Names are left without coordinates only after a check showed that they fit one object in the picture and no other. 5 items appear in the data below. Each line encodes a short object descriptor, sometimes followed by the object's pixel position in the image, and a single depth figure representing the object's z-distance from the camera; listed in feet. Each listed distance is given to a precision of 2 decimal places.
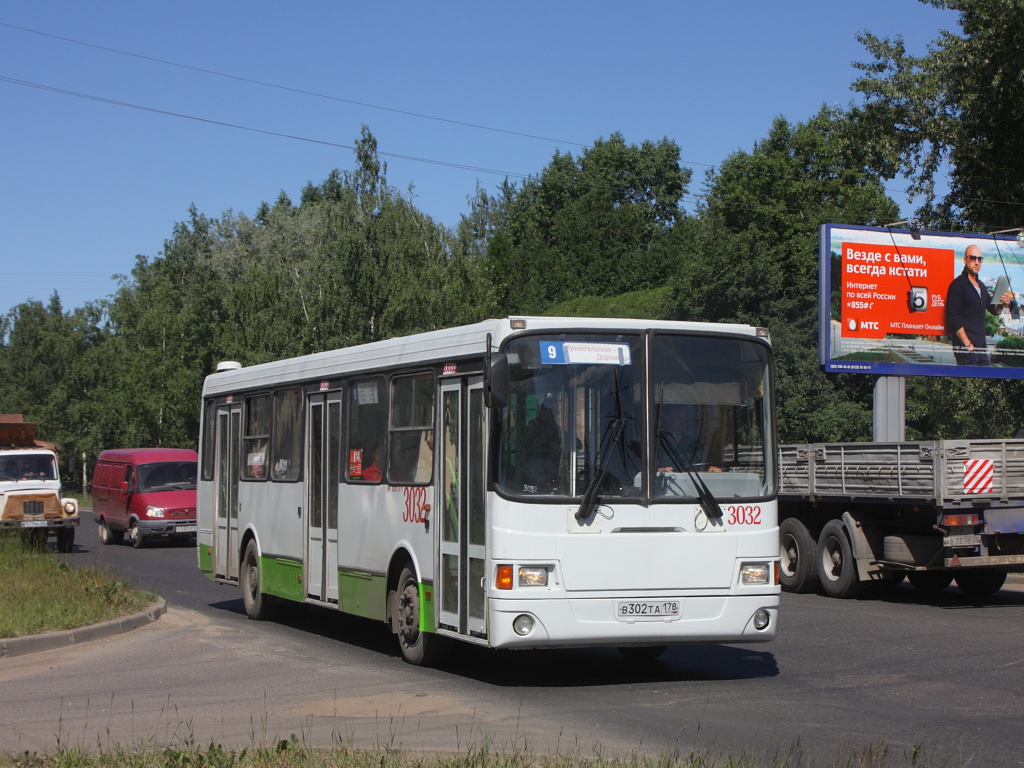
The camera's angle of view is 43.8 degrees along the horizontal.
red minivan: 101.04
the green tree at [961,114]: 104.88
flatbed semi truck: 51.98
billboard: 79.66
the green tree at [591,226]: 266.16
